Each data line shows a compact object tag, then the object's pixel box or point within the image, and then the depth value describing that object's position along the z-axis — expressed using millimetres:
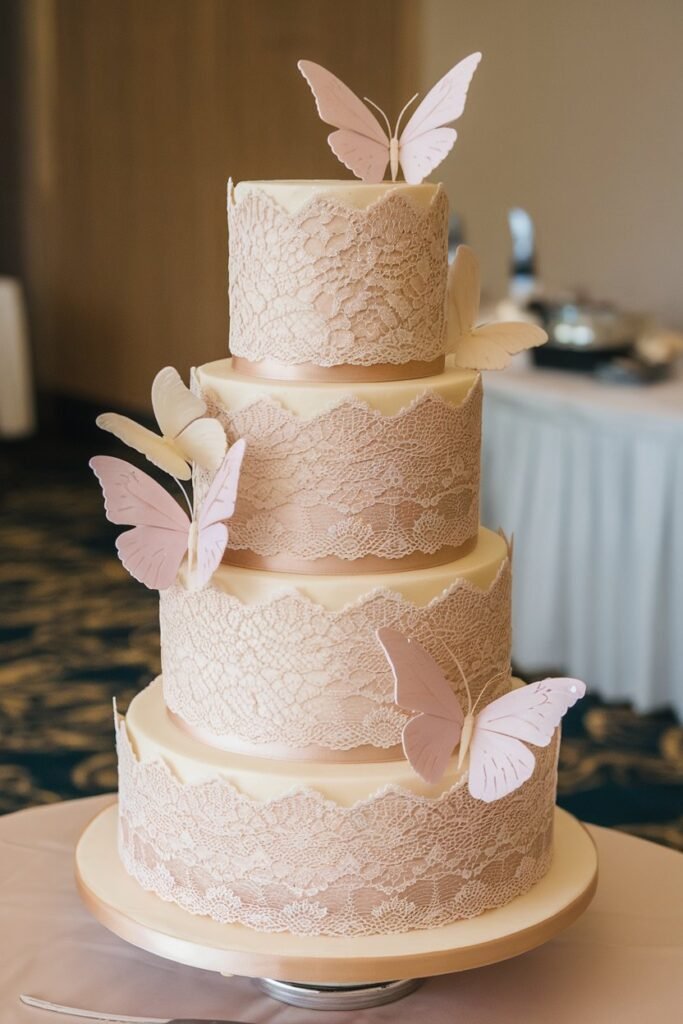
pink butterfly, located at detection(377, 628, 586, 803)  1134
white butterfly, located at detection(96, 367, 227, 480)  1230
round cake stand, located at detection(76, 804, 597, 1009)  1165
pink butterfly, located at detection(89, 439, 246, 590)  1223
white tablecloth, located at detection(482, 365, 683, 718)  3549
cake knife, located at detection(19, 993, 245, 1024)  1167
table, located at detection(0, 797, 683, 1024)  1238
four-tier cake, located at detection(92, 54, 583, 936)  1226
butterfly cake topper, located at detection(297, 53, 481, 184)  1246
